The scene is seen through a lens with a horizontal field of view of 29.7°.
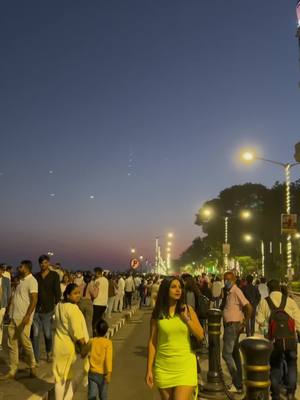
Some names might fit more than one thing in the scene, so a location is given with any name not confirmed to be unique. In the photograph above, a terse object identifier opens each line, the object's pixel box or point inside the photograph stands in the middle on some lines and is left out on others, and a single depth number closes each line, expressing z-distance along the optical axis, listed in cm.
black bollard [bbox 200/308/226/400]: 827
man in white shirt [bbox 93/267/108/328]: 1470
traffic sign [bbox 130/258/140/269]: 3262
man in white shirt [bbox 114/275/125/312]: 2506
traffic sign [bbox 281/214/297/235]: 1830
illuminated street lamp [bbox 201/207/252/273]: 4322
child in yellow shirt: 637
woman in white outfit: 634
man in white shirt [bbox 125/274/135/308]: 2795
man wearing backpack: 773
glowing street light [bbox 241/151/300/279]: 2233
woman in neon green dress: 482
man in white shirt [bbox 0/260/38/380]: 872
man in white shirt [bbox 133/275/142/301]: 3508
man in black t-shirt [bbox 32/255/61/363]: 1040
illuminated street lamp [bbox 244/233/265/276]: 8816
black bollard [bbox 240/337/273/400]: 503
